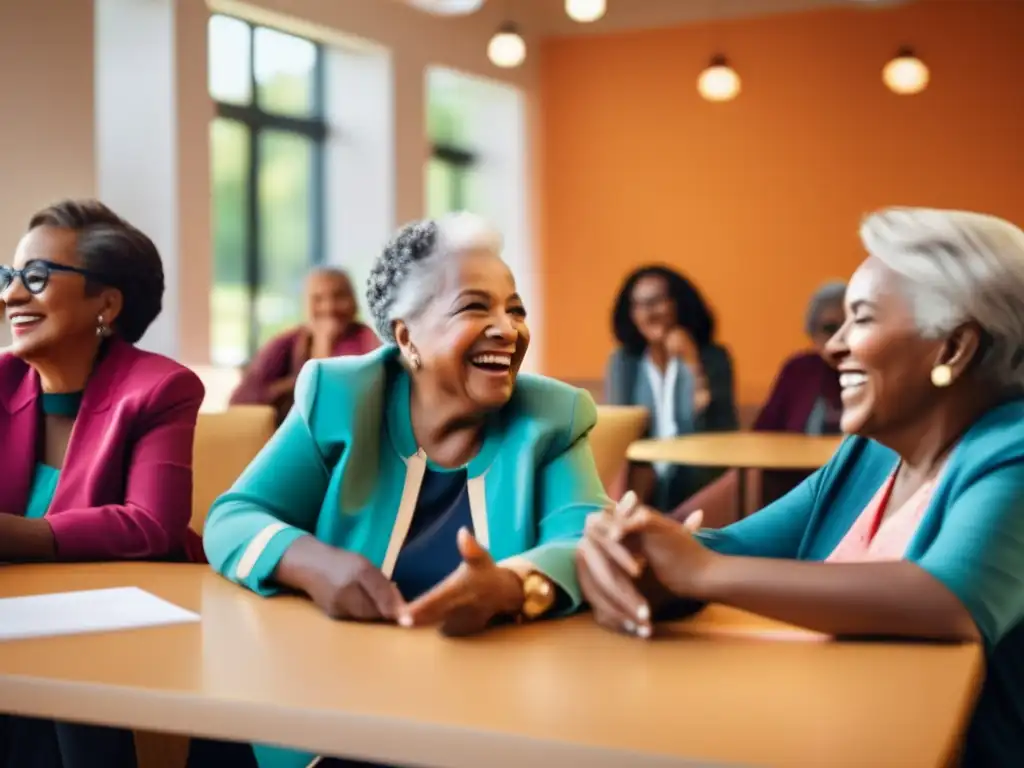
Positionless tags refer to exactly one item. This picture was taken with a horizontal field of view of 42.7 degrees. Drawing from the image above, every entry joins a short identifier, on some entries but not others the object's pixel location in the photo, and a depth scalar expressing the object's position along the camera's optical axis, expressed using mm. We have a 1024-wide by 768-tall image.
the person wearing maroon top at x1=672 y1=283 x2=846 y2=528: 5469
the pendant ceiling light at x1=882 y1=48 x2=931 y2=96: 7098
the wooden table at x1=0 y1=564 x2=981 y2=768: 1053
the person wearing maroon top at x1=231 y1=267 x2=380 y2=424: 5508
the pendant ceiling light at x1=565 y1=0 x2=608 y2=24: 5734
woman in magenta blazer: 2160
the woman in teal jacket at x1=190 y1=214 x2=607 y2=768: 1811
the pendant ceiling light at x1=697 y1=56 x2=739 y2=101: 7285
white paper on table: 1423
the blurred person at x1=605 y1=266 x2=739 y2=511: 5500
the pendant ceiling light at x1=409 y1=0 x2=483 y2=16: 6242
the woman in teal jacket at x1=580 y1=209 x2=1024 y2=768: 1331
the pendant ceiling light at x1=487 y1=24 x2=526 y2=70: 6773
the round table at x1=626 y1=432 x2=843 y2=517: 4199
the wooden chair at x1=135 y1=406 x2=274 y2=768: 2434
